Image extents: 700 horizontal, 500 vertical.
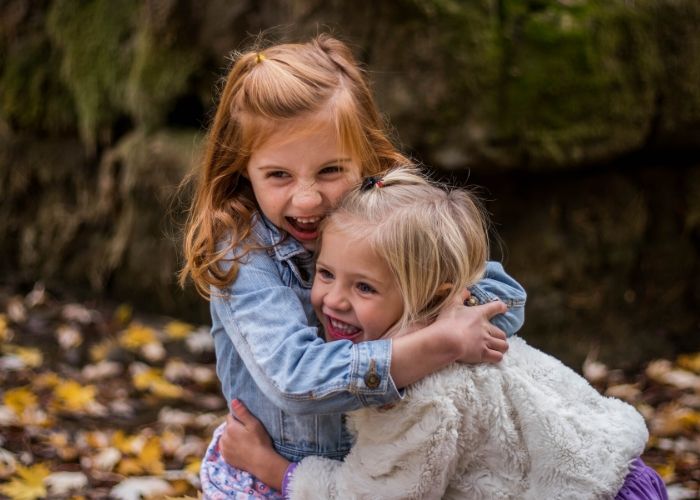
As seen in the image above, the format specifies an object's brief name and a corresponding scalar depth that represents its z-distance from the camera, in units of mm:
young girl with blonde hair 2049
